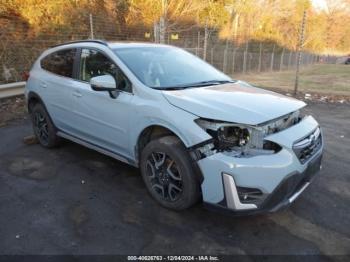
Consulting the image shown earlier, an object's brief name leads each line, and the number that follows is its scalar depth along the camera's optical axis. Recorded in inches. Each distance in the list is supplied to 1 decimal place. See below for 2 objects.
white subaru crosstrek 110.3
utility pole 494.3
